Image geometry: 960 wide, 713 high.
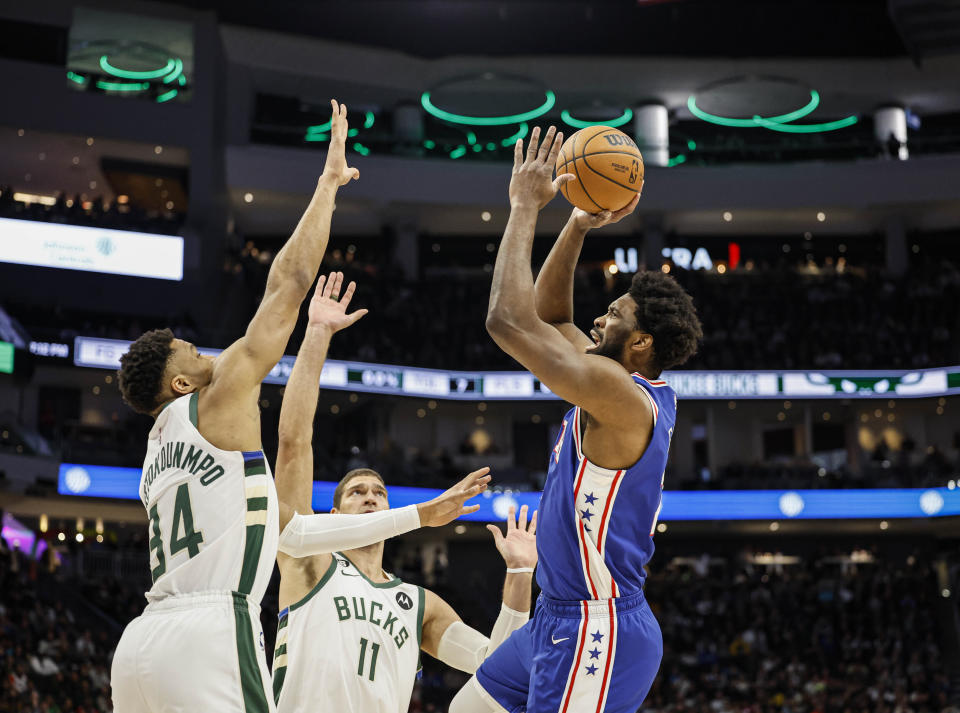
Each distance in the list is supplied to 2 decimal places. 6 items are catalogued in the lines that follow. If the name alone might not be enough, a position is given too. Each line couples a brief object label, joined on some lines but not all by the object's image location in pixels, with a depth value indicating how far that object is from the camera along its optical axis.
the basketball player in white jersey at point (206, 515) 4.15
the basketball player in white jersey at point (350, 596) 5.02
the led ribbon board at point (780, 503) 29.36
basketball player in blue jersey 4.18
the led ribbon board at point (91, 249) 29.56
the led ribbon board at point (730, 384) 32.06
